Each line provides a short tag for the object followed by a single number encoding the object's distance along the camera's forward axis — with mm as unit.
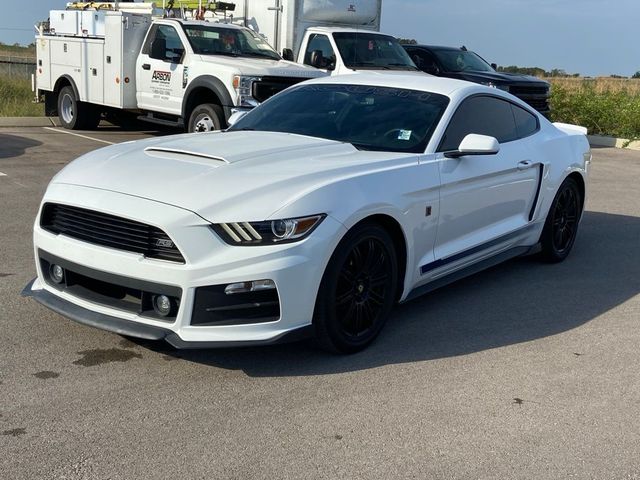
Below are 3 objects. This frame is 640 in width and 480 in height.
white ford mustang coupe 4055
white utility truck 12398
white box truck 14664
